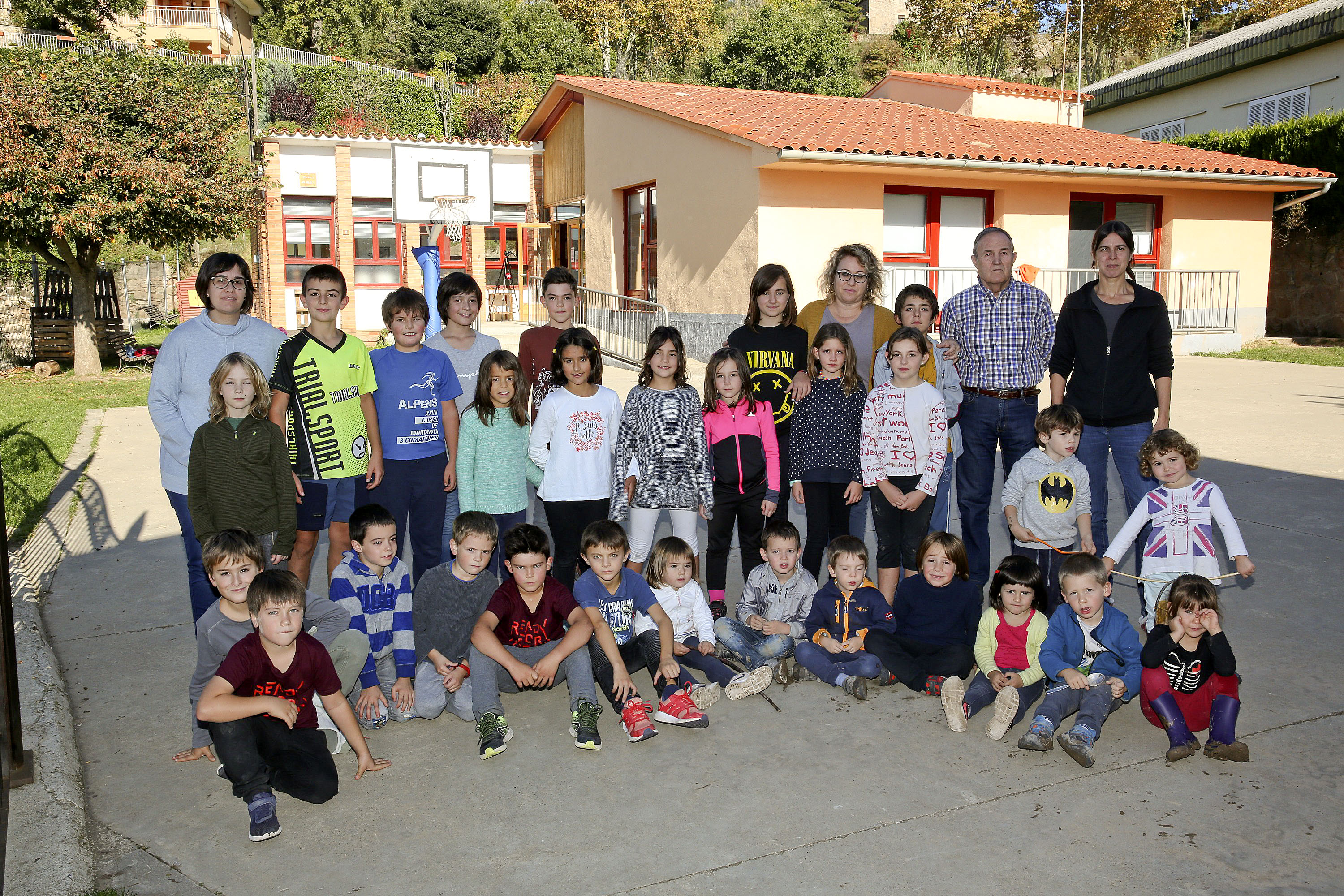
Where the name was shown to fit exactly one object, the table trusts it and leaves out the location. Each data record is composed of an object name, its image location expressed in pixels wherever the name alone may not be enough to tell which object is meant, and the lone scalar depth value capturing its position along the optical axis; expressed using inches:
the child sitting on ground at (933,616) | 158.4
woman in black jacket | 183.2
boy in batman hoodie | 172.4
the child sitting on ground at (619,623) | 150.0
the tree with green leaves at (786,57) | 1342.3
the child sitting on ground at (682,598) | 165.0
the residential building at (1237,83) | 858.8
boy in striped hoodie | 152.6
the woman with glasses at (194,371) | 157.2
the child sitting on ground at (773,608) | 165.6
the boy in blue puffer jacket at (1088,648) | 141.9
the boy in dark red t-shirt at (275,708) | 121.1
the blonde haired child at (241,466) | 148.9
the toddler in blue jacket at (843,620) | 161.3
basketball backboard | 653.9
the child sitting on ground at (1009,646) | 146.0
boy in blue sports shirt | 177.8
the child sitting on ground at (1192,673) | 133.2
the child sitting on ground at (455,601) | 153.9
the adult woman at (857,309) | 186.2
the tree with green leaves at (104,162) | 533.0
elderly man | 189.2
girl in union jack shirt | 158.7
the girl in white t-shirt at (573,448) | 177.8
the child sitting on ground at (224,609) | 133.6
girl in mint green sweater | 179.0
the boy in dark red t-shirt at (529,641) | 144.2
